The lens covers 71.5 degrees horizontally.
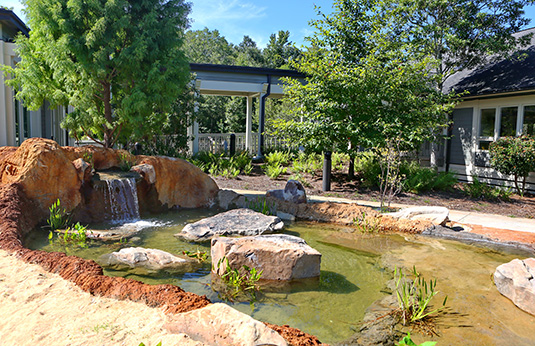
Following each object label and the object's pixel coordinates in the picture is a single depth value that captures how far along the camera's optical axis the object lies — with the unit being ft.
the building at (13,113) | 36.83
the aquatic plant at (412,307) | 12.21
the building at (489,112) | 37.50
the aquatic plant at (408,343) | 6.17
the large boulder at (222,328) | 8.97
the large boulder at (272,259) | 15.76
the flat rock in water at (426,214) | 24.08
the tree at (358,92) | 33.19
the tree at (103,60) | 29.35
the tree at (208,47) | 145.79
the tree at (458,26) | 37.93
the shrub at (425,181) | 34.24
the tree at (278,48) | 125.08
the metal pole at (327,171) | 35.27
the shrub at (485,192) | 32.05
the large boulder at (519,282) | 13.51
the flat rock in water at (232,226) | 21.81
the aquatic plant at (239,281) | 14.30
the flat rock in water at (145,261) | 16.29
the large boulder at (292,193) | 28.91
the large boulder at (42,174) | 22.04
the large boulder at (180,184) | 29.55
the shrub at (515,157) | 32.37
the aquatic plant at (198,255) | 18.05
